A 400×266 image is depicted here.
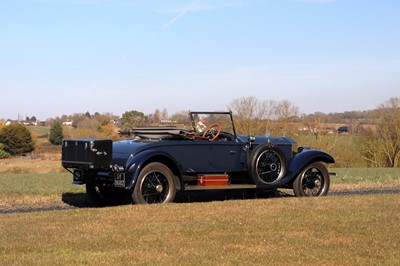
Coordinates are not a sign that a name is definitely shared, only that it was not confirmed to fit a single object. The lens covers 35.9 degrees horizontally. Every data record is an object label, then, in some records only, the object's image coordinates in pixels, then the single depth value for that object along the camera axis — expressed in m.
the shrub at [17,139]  82.56
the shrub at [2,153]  78.09
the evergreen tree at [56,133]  91.44
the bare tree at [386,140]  62.25
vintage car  10.61
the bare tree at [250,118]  50.65
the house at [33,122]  130.35
